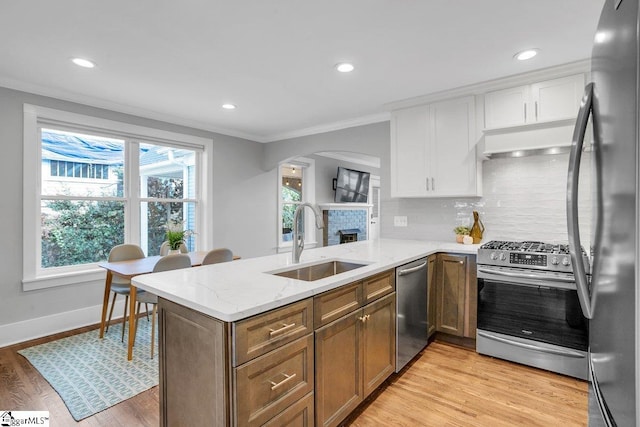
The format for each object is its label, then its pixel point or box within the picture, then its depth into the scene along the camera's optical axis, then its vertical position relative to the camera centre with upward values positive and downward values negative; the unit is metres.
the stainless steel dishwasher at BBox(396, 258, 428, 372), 2.35 -0.76
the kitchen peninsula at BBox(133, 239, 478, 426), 1.26 -0.59
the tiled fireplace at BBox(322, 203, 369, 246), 6.59 -0.22
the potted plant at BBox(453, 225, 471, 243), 3.37 -0.20
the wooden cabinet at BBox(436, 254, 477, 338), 2.88 -0.75
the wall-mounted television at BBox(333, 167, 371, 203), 6.78 +0.60
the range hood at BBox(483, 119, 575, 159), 2.68 +0.64
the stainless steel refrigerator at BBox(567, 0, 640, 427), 0.62 -0.01
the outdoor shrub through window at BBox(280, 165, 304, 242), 5.95 +0.38
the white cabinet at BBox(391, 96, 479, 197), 3.21 +0.66
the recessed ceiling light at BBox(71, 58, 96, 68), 2.59 +1.23
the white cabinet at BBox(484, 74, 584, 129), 2.70 +0.97
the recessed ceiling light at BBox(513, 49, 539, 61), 2.44 +1.22
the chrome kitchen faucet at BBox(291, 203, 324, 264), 2.19 -0.14
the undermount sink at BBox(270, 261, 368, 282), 2.17 -0.41
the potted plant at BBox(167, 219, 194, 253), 3.56 -0.26
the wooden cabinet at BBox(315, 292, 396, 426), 1.64 -0.84
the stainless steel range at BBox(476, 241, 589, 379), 2.36 -0.75
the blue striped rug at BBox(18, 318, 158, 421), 2.19 -1.23
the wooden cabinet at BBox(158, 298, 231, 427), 1.24 -0.66
